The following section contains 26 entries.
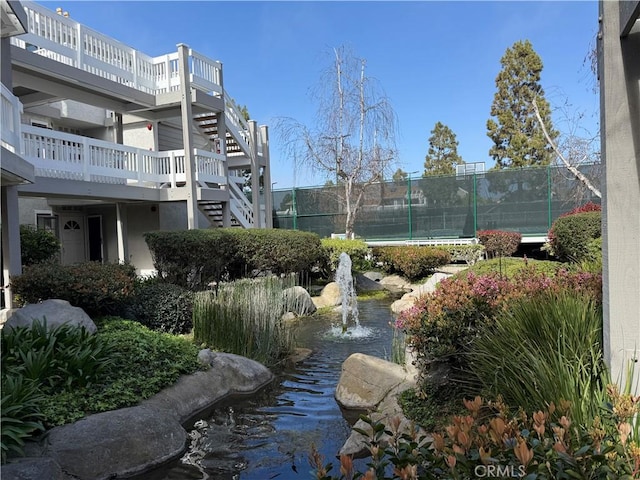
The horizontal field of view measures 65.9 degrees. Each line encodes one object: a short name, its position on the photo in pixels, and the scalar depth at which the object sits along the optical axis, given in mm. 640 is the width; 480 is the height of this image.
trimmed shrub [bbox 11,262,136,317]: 7402
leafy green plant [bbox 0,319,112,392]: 4512
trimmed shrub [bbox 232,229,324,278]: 11742
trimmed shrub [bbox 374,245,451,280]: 14914
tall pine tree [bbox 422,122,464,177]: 35906
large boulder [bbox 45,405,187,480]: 3752
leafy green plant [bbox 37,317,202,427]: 4258
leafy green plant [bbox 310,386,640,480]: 1766
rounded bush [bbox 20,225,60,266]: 10836
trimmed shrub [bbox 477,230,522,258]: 16625
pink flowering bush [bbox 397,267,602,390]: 4199
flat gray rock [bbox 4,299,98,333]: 6012
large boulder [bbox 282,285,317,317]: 10148
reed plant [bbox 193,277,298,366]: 6801
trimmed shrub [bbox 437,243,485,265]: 16531
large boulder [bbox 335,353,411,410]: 5047
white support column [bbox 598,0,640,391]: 2836
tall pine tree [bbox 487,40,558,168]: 25938
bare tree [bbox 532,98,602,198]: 12375
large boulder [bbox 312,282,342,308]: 11602
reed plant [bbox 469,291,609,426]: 2828
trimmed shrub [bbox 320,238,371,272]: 15141
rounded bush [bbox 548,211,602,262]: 11047
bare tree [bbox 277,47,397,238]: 17500
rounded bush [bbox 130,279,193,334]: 8281
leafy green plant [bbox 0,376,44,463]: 3523
